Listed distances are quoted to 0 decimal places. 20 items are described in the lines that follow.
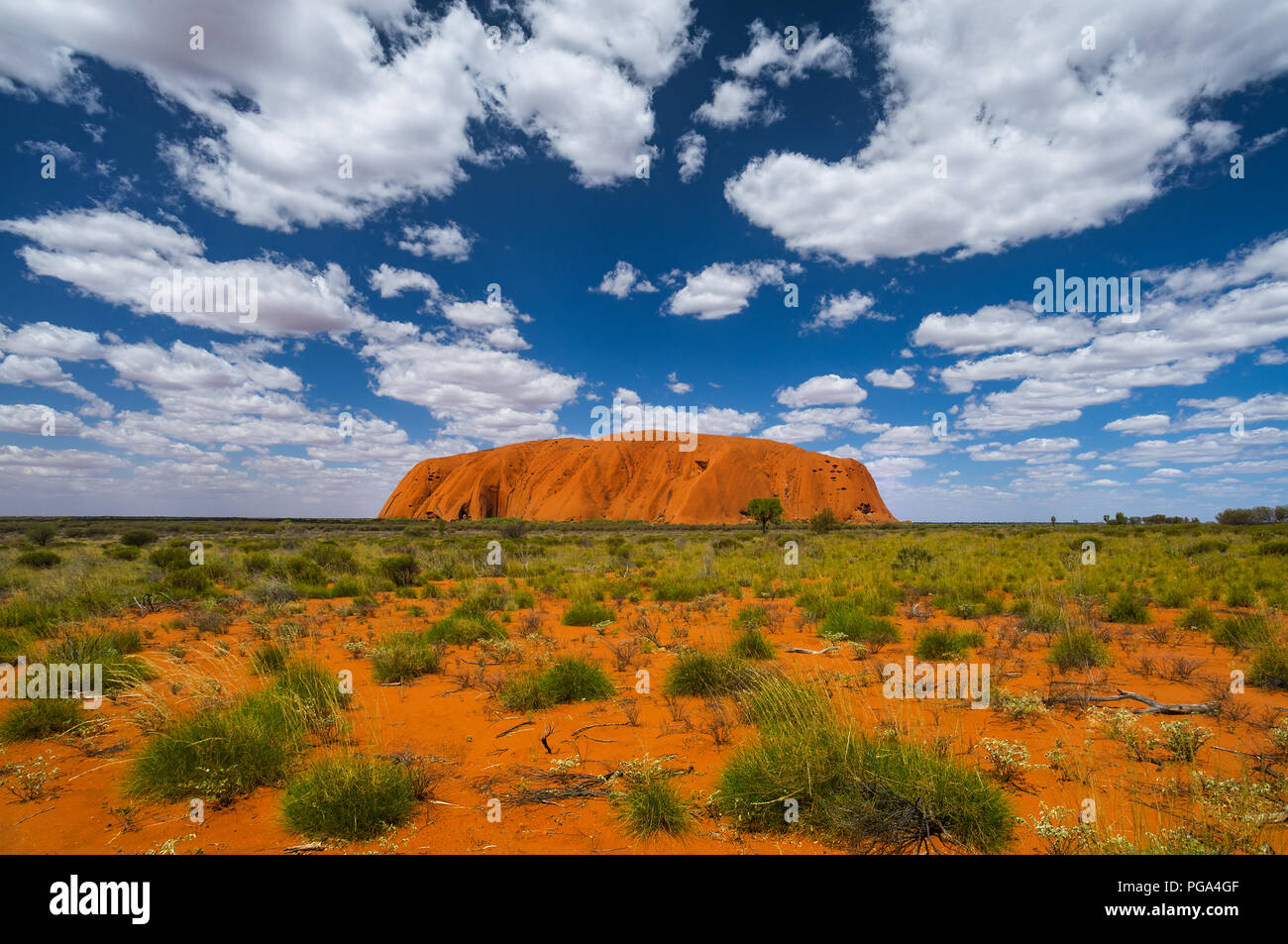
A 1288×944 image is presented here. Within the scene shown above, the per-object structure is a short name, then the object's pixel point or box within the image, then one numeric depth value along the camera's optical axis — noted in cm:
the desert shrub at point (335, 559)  1744
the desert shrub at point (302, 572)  1464
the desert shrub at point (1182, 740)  413
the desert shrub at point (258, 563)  1617
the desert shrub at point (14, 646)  680
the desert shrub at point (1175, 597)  1045
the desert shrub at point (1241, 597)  998
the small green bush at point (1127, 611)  936
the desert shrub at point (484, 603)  1061
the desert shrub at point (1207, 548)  1797
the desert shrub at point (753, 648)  736
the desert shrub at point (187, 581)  1255
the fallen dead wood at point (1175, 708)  506
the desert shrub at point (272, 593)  1175
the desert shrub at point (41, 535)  2722
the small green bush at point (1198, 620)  856
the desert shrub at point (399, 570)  1505
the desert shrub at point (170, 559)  1519
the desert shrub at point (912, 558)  1683
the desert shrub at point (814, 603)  1026
